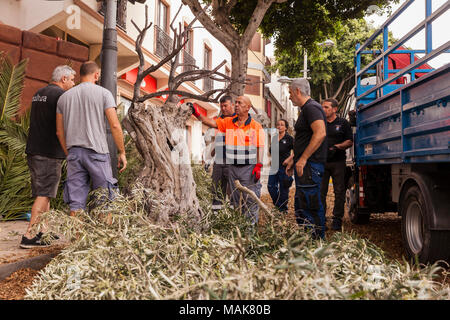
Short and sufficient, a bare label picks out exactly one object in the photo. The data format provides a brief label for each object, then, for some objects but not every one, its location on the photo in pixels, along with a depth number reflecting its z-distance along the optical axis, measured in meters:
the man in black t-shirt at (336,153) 7.02
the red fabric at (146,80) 14.07
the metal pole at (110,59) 5.66
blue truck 4.15
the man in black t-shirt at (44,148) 4.61
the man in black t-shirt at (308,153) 4.77
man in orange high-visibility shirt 5.39
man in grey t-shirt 4.26
